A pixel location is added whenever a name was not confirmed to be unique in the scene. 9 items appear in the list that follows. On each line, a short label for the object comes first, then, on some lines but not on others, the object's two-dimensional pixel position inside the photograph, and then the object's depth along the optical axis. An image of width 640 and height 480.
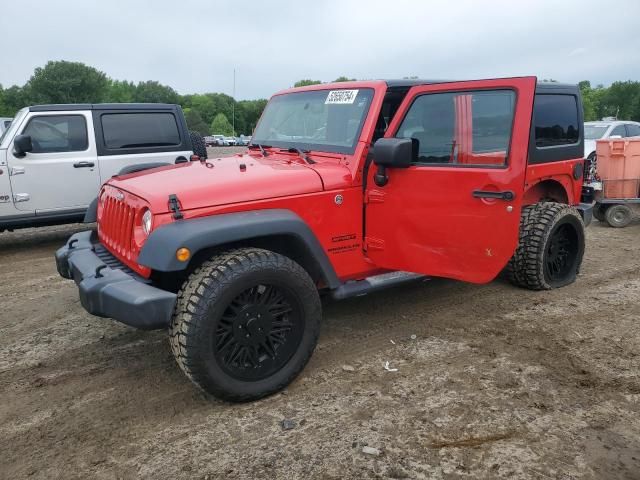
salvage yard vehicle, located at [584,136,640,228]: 7.39
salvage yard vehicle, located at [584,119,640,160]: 11.83
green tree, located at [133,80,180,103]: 100.44
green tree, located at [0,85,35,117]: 71.69
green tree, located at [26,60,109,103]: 75.12
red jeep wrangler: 2.80
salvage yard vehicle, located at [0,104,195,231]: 6.58
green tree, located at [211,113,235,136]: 89.87
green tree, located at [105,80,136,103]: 93.06
